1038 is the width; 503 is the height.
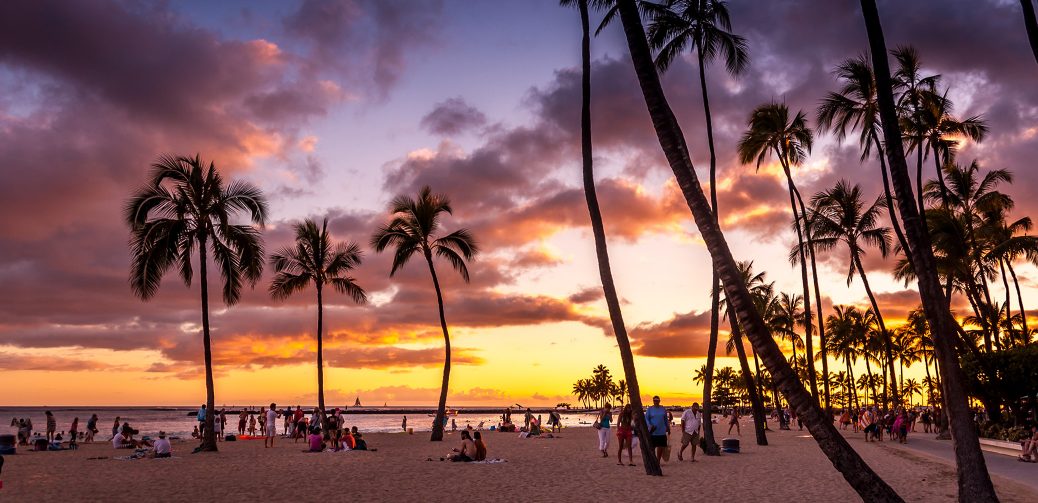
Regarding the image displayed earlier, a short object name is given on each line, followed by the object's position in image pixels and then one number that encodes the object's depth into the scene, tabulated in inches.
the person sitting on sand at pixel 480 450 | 863.7
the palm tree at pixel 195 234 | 984.3
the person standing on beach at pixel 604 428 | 946.1
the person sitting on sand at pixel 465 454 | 856.9
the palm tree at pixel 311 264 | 1540.4
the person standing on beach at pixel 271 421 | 1140.3
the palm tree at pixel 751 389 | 1078.5
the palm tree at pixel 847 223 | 1558.8
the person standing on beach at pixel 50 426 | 1439.1
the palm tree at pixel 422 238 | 1330.0
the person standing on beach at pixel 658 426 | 721.6
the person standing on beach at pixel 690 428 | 832.3
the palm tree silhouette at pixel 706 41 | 936.9
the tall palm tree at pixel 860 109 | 1107.2
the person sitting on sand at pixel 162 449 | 921.5
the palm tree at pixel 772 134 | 1344.7
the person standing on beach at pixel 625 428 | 810.8
